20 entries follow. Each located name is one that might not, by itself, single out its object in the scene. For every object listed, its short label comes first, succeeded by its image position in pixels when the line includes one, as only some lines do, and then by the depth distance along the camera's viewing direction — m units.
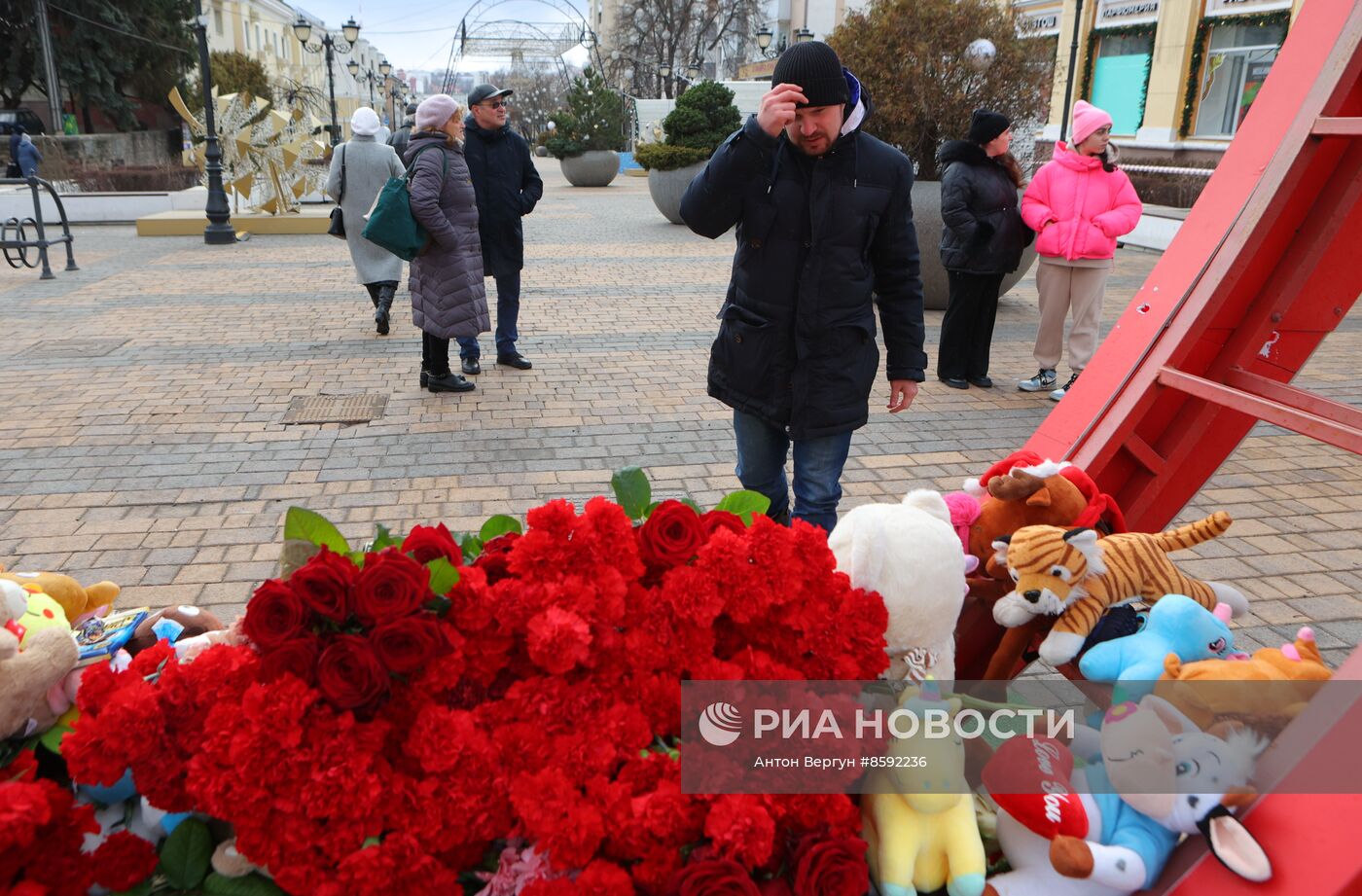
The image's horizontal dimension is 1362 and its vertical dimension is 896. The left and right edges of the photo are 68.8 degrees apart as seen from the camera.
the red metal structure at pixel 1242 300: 2.16
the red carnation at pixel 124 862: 1.69
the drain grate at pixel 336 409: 6.40
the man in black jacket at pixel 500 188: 7.12
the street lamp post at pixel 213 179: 15.77
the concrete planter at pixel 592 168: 27.78
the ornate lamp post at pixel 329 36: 27.94
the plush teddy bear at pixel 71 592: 2.23
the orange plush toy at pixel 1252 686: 1.77
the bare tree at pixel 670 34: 47.75
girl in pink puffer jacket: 6.68
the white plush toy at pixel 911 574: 2.05
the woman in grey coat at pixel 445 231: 6.38
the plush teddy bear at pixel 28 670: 1.84
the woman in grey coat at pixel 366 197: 8.89
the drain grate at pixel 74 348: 8.15
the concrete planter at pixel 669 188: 16.83
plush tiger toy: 2.16
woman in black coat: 6.93
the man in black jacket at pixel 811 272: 2.96
